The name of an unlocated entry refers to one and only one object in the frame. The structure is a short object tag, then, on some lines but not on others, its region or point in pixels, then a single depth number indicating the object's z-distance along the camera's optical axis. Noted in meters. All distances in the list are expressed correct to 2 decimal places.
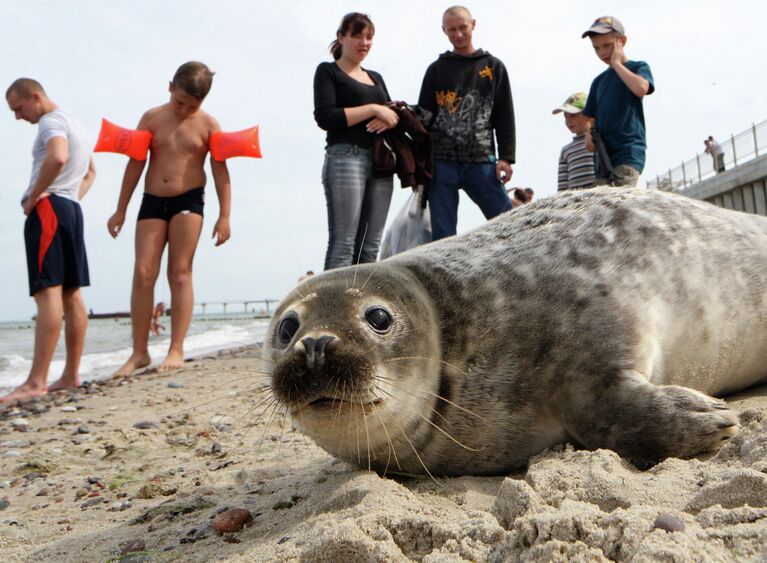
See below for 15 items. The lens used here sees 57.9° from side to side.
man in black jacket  5.24
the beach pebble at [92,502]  2.59
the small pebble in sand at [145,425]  3.96
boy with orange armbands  6.07
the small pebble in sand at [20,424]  4.32
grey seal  2.03
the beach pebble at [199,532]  1.98
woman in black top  4.87
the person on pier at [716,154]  23.16
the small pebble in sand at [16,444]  3.85
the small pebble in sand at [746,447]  1.86
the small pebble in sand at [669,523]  1.30
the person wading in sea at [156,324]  21.03
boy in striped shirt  6.13
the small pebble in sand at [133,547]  1.95
